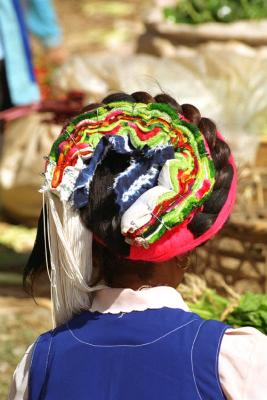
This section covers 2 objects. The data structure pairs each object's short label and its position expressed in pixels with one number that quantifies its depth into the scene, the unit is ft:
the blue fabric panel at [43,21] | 41.68
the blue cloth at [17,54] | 33.94
